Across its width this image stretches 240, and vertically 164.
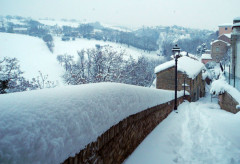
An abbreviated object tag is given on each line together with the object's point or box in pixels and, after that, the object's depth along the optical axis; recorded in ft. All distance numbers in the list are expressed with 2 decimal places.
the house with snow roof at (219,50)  191.01
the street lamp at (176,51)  38.11
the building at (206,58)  195.93
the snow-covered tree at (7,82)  25.18
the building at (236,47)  68.49
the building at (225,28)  254.80
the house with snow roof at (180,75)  83.30
